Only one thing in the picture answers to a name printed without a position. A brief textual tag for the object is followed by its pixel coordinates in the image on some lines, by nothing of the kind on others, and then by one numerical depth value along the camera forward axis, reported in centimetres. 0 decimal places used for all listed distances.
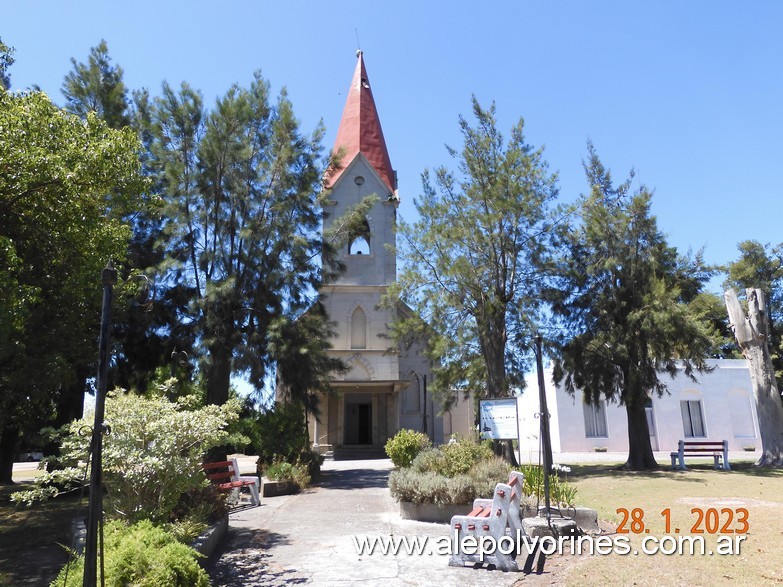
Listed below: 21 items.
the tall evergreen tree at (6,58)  1027
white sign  1045
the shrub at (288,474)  1433
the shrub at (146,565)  499
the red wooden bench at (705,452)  1891
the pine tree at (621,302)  1877
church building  2702
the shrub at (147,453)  688
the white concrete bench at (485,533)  687
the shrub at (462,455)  1099
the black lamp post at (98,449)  453
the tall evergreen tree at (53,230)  937
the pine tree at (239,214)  1722
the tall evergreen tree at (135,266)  1766
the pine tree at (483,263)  1788
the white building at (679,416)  3005
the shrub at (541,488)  858
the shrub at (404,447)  1526
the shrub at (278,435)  1633
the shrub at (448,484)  976
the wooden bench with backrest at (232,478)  1135
